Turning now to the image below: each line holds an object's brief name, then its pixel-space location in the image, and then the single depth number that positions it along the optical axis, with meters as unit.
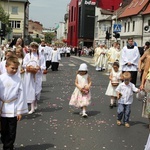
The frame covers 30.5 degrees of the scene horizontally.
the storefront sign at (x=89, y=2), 64.66
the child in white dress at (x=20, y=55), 6.37
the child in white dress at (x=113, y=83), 7.47
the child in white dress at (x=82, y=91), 6.47
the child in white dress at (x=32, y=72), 6.57
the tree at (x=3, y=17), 49.15
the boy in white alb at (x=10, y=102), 4.00
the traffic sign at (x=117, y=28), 19.71
